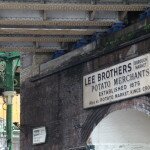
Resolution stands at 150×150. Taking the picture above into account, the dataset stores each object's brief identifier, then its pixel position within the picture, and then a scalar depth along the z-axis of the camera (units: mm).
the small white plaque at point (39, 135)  16500
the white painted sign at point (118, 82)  12305
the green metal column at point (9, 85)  21891
